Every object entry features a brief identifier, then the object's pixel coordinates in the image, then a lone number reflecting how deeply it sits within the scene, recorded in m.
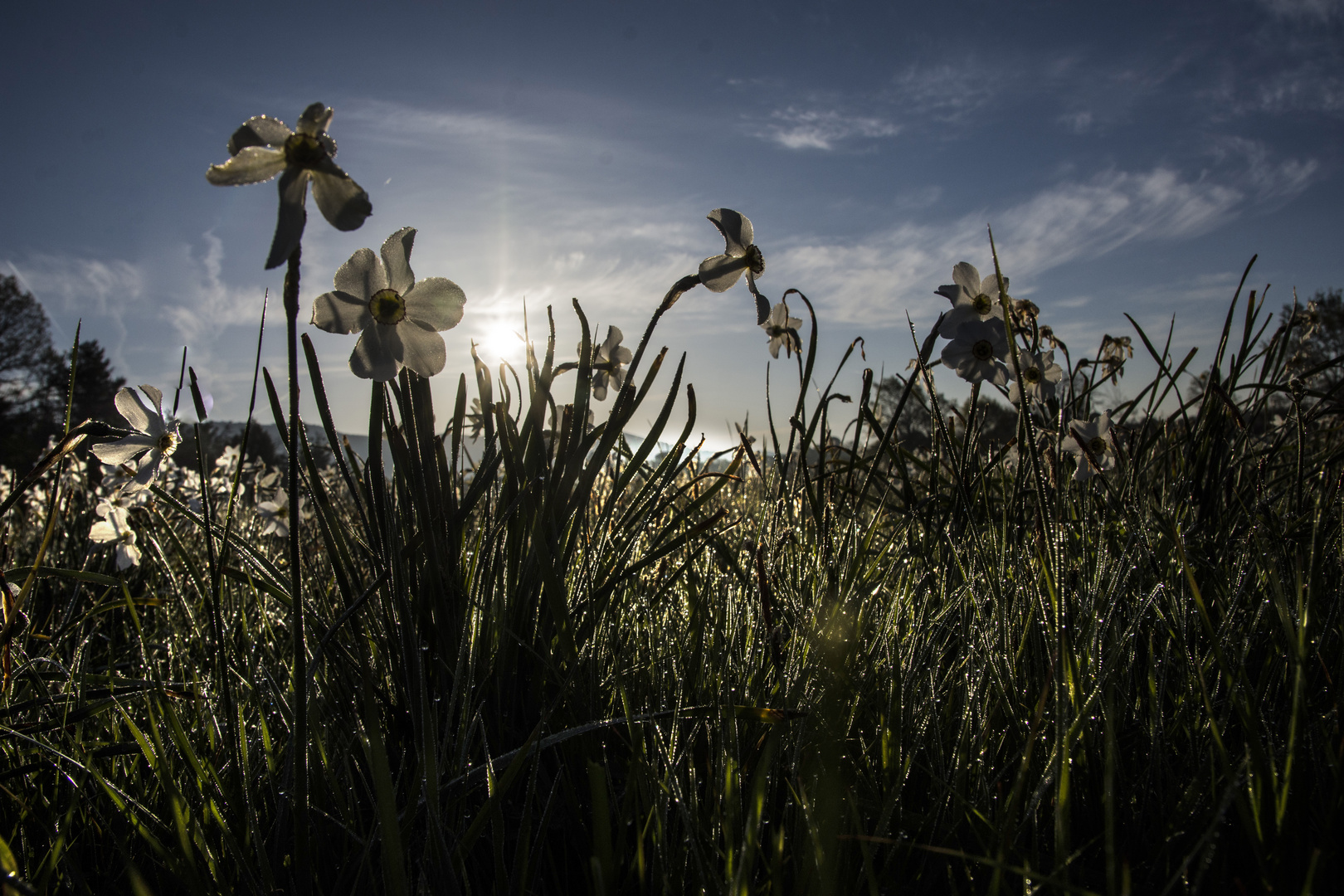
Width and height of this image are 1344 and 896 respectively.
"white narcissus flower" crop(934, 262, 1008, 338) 0.60
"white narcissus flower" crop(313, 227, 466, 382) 0.35
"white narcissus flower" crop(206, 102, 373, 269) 0.27
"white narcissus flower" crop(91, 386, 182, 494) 0.47
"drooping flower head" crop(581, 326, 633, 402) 0.57
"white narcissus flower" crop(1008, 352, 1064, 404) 0.68
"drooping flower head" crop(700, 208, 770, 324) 0.45
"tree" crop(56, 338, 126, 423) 20.80
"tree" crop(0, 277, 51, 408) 17.94
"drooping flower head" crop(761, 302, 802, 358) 0.65
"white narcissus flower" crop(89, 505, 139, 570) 0.83
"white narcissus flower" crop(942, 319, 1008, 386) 0.59
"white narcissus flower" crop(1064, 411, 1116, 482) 0.67
